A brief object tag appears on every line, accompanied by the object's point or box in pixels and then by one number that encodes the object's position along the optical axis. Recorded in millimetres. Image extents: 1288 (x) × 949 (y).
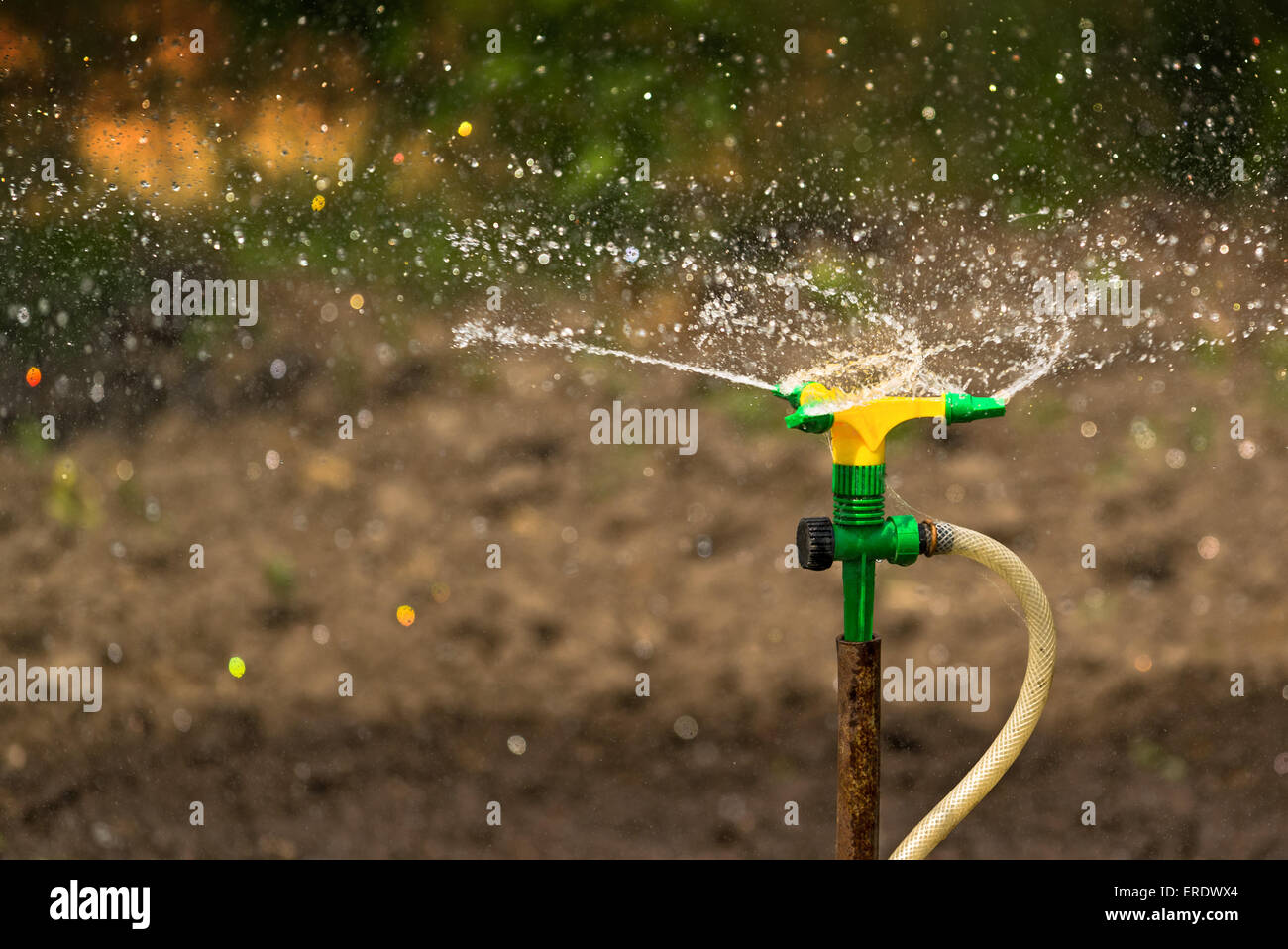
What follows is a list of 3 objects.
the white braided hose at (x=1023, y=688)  2062
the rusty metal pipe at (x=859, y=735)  2047
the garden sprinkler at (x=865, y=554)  2040
